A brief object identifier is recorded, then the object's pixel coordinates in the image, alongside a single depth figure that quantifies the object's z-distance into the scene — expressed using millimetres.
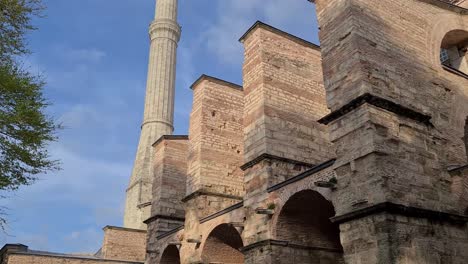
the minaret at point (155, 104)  28828
